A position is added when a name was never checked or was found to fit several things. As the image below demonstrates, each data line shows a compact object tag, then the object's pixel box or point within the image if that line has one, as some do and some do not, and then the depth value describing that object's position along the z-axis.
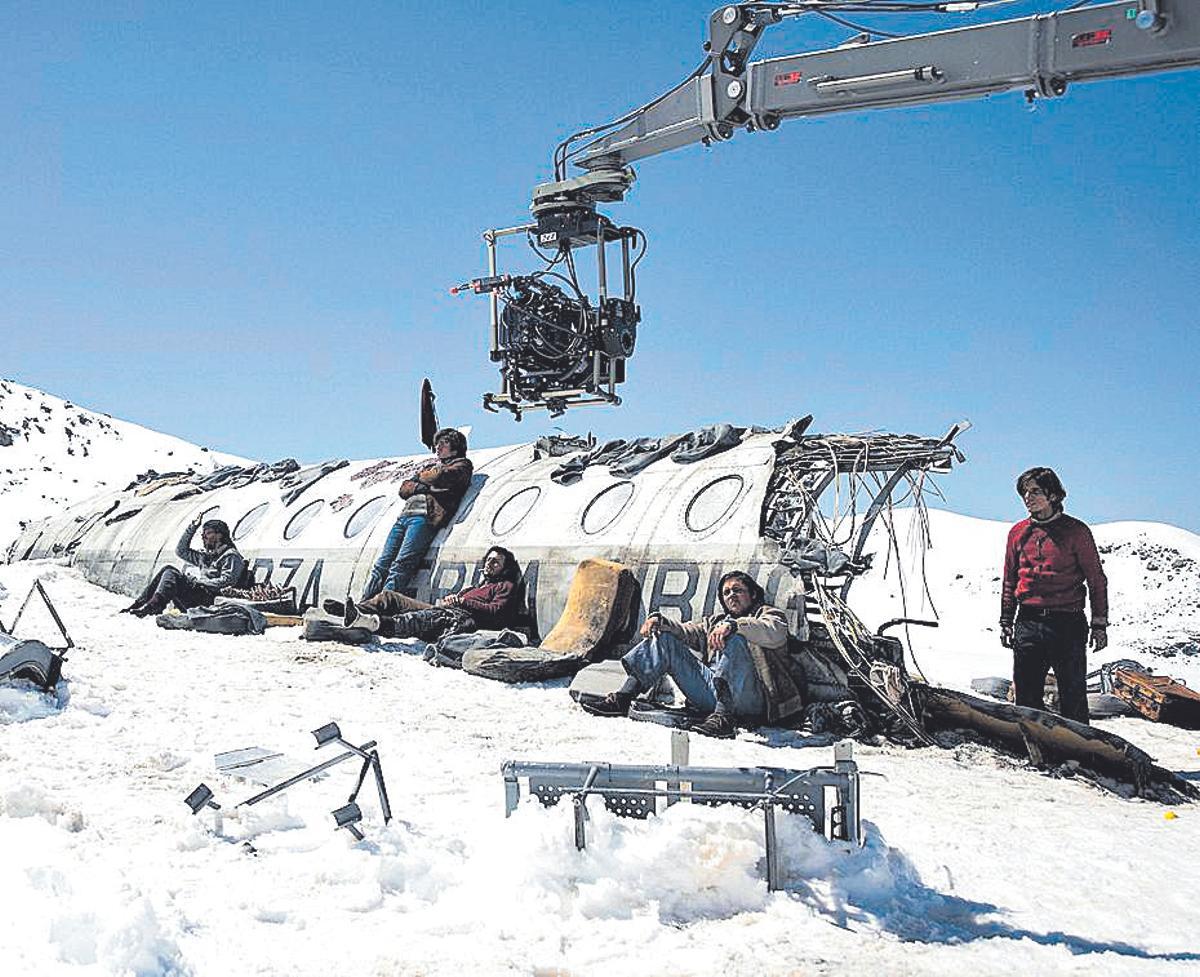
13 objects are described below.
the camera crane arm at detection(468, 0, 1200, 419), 5.22
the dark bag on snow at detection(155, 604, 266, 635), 11.19
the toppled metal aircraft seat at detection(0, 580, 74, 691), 6.64
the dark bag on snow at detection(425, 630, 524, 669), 9.64
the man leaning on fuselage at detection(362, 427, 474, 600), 11.91
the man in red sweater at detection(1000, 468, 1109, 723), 6.90
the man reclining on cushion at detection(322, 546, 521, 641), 10.43
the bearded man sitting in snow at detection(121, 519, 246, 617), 12.22
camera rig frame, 7.22
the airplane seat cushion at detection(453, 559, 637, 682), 9.08
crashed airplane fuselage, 8.95
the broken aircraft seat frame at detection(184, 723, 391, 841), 4.32
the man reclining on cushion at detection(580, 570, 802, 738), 7.29
